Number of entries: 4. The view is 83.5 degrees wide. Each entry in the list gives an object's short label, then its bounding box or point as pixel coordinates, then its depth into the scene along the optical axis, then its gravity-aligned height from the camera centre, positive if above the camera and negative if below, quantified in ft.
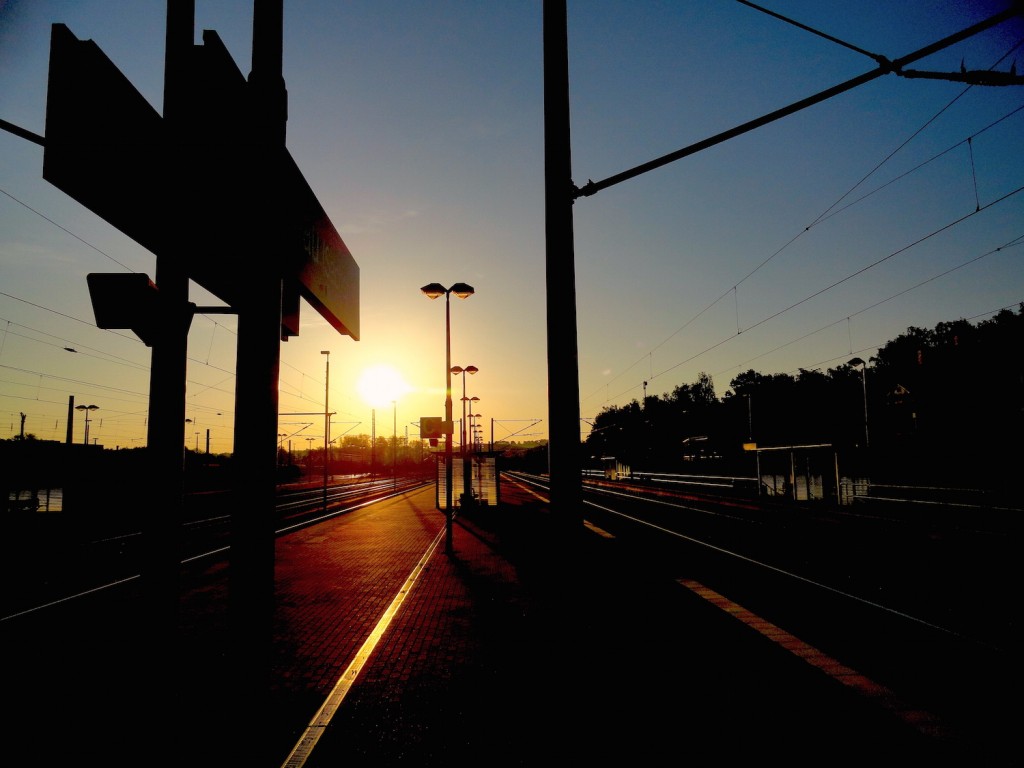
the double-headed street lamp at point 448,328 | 56.44 +12.23
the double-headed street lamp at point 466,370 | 100.78 +12.79
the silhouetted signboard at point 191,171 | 7.80 +4.56
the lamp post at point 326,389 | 107.45 +10.42
